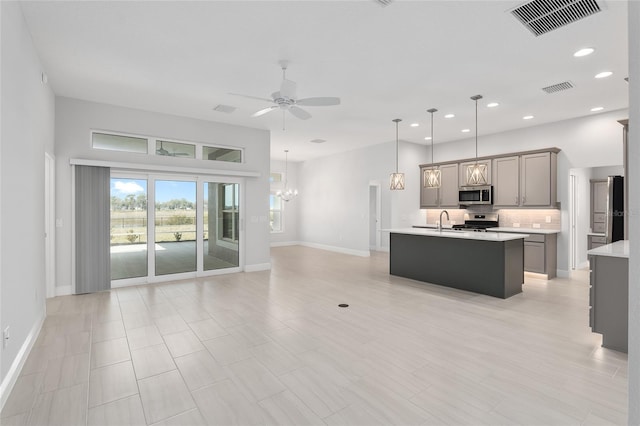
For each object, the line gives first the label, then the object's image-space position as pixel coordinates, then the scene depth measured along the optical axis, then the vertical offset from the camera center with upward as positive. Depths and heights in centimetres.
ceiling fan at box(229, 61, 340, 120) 378 +134
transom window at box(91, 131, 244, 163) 550 +119
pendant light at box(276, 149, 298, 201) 1090 +66
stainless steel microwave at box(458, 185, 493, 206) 726 +36
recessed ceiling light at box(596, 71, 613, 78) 420 +175
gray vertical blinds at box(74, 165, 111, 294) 518 -26
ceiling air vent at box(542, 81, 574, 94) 457 +175
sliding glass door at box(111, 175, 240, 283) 569 -27
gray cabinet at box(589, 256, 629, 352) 310 -87
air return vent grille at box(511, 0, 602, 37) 283 +177
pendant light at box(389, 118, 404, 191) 598 +55
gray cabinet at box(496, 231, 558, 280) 625 -84
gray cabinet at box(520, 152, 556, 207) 641 +62
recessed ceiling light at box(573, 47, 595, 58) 360 +176
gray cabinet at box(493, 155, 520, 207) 686 +62
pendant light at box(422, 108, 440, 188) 584 +60
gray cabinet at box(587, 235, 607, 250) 708 -65
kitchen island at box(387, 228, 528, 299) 493 -80
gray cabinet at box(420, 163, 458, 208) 798 +49
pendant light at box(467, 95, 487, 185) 538 +61
